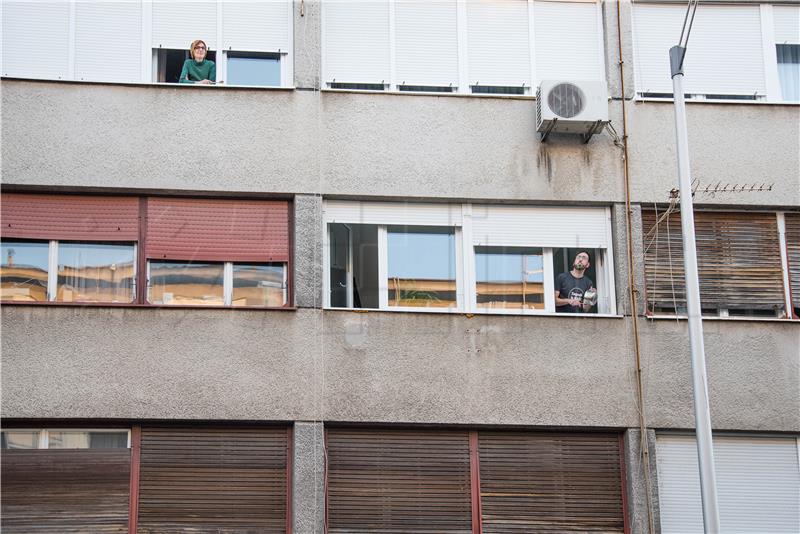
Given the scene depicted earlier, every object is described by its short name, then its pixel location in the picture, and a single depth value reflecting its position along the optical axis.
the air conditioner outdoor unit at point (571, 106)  13.73
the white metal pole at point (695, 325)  10.97
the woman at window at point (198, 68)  14.02
